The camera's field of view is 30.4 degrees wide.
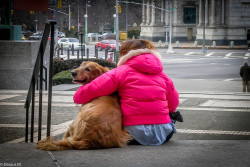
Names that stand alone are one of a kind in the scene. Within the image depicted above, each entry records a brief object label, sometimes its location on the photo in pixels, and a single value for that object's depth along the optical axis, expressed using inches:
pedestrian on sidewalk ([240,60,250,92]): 727.7
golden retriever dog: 176.9
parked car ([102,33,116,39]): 2597.0
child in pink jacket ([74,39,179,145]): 188.1
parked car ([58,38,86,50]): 1978.3
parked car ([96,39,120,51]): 1926.6
